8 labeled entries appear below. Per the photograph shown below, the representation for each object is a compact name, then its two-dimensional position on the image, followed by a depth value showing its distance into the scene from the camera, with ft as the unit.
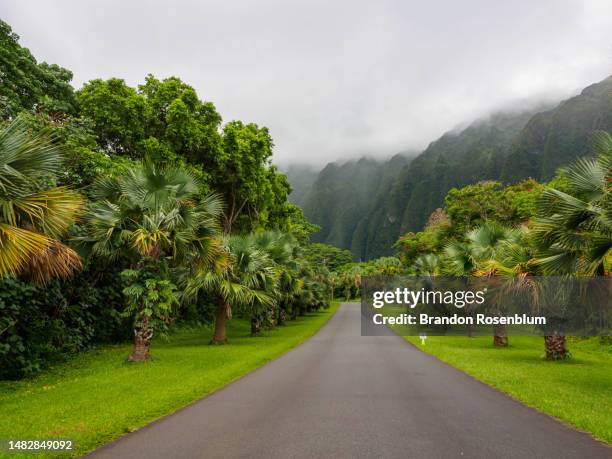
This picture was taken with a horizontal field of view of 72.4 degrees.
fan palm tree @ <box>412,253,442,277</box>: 99.67
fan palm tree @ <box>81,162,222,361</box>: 43.80
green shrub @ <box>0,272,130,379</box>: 35.81
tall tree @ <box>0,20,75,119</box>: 61.26
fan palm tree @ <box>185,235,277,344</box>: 61.41
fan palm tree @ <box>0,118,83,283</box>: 21.07
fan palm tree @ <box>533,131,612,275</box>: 28.50
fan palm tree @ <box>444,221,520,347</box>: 61.05
